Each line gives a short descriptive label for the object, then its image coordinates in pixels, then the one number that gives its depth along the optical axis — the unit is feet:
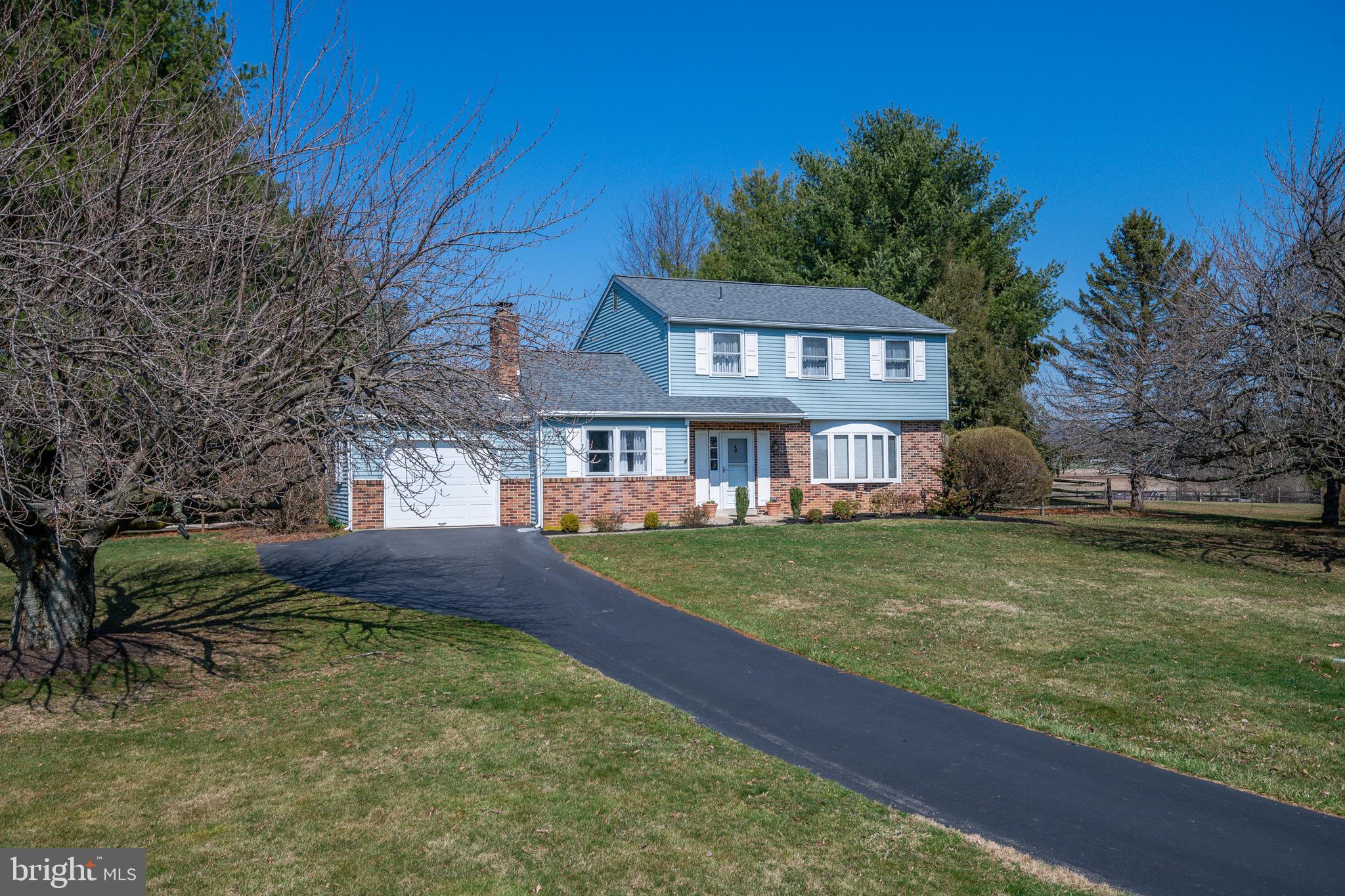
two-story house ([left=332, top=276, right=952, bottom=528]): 74.84
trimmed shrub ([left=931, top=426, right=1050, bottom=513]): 84.28
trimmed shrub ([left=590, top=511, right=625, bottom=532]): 69.41
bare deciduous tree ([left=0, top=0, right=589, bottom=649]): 21.66
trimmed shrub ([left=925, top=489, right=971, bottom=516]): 82.43
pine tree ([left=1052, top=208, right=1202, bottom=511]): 60.13
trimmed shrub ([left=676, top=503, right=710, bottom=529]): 73.92
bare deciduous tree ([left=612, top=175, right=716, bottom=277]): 163.02
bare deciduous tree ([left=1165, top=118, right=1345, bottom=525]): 51.01
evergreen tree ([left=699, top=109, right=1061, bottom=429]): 128.67
